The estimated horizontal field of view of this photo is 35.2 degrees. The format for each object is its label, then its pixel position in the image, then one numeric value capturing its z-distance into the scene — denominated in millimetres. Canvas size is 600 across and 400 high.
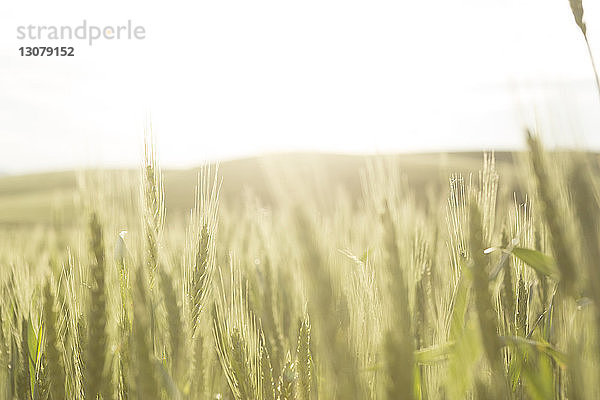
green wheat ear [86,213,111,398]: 566
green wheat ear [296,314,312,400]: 654
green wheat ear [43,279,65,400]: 601
